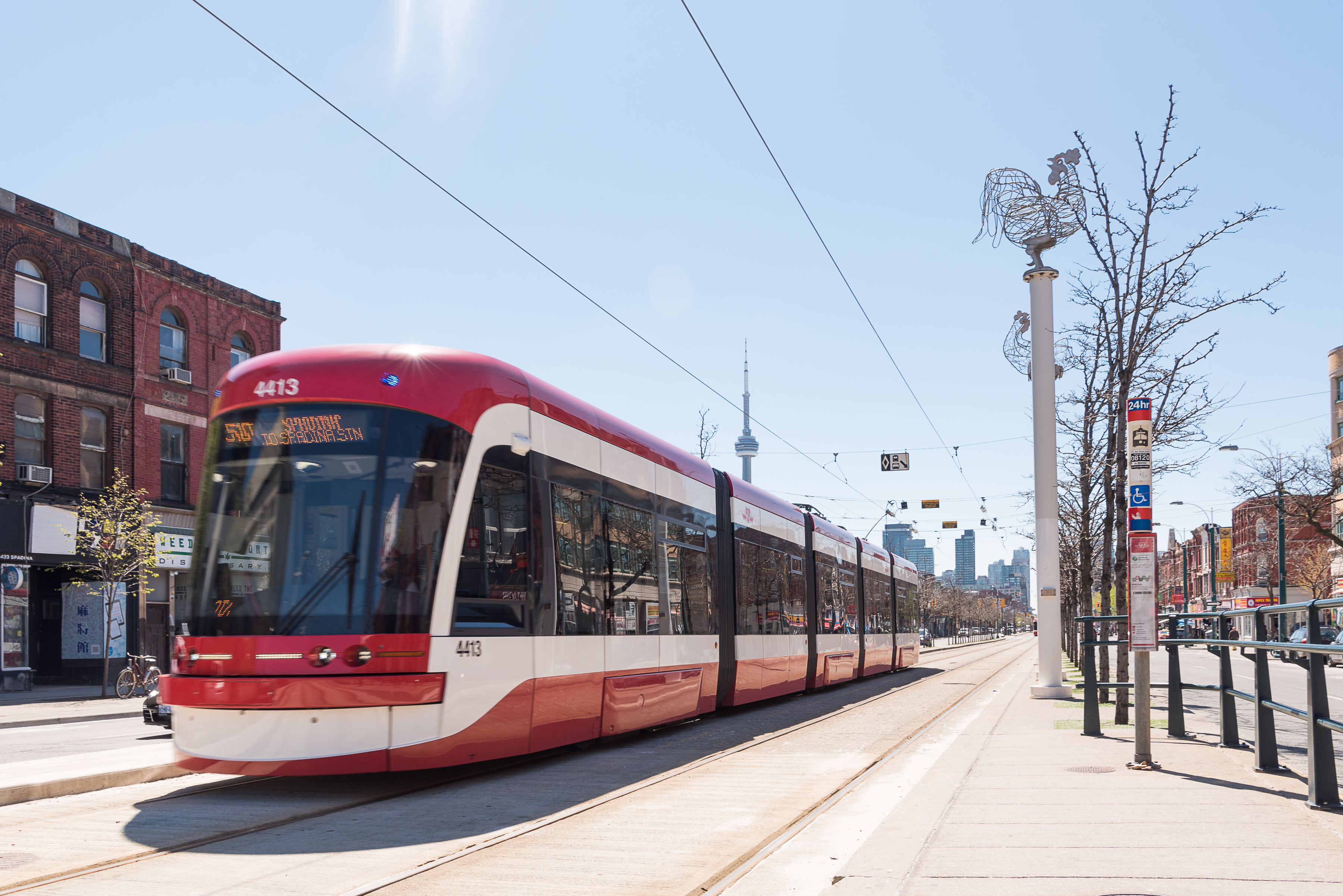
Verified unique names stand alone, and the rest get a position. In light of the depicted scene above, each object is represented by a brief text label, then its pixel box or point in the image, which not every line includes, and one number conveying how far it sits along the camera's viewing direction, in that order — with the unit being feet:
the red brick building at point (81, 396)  86.79
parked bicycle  83.41
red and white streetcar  27.43
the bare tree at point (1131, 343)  52.60
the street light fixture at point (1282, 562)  143.95
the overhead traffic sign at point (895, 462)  143.84
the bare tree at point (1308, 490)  114.42
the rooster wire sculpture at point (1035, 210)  62.28
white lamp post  61.98
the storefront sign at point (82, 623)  93.66
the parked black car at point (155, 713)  48.39
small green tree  85.40
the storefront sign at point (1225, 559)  213.87
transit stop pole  30.91
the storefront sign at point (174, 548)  98.84
